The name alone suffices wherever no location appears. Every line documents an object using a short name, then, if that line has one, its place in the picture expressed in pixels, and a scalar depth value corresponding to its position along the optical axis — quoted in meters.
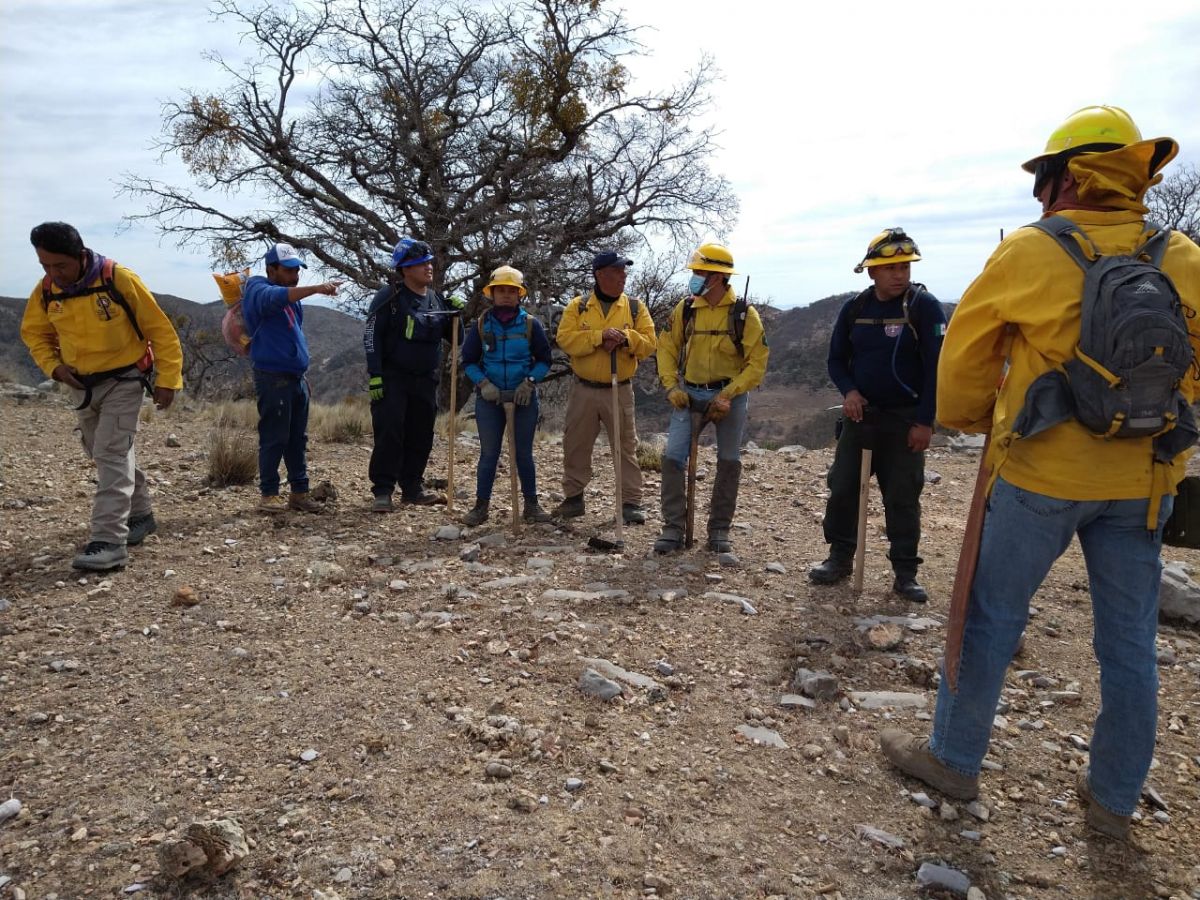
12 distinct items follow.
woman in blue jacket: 6.35
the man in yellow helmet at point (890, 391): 4.66
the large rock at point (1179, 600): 4.74
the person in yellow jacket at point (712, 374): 5.61
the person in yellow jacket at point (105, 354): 5.00
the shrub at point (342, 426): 10.37
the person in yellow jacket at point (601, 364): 6.21
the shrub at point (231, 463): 7.43
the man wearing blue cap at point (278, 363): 6.14
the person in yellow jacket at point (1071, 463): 2.38
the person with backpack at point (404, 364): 6.58
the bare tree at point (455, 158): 16.36
